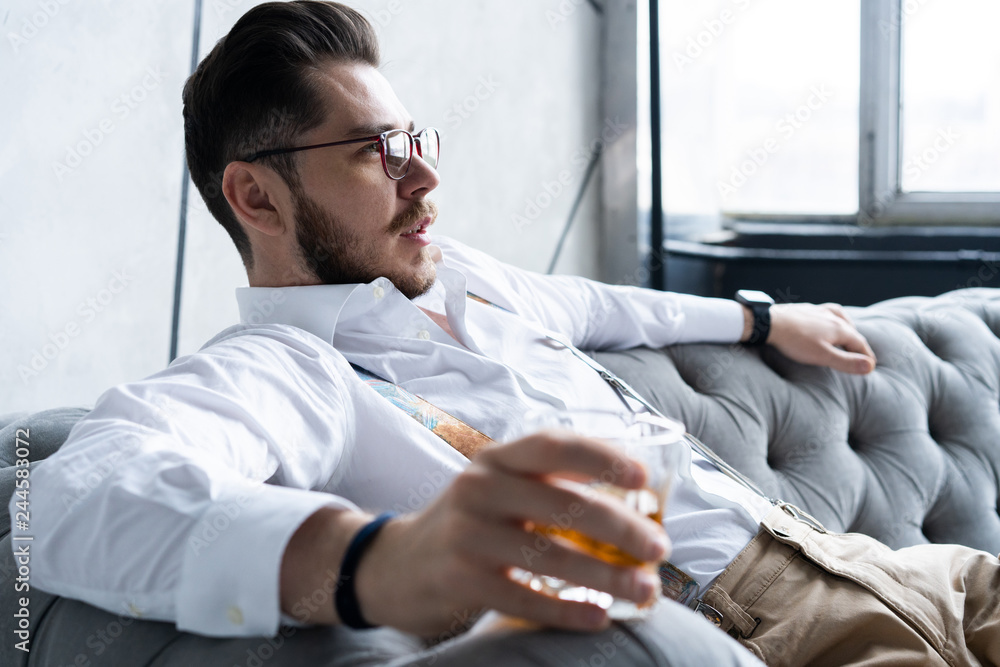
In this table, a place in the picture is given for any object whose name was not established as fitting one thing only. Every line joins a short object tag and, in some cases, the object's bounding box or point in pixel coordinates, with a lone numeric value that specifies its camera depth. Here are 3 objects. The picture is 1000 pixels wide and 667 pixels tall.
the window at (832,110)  2.97
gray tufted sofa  1.30
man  0.45
